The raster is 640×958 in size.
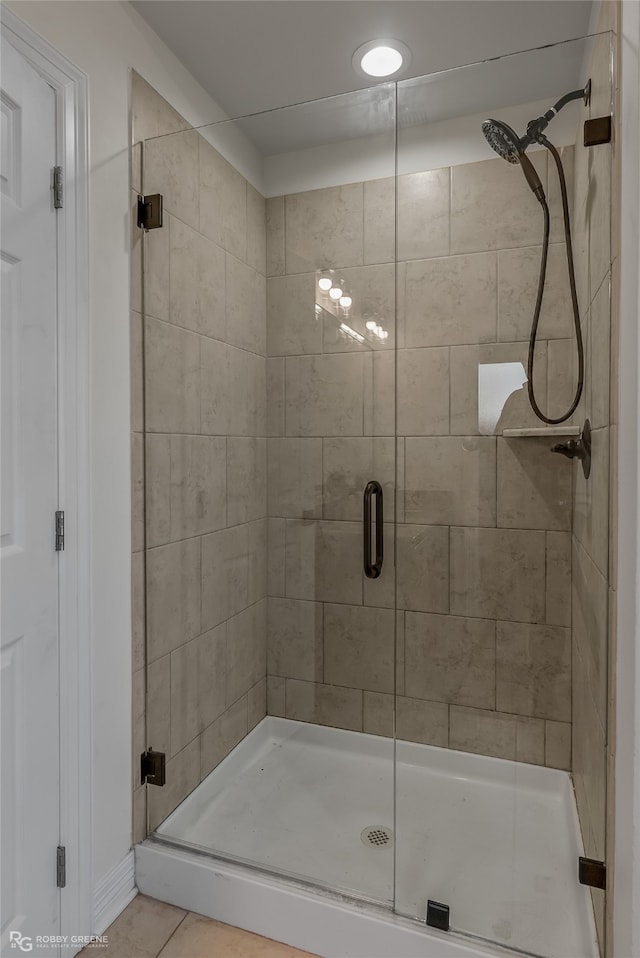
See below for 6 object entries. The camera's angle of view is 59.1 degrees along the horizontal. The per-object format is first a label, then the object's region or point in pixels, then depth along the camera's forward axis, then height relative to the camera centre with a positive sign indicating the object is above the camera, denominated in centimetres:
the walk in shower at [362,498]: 158 -12
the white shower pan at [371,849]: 140 -110
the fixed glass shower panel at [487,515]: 151 -17
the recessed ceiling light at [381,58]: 174 +127
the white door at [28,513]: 123 -13
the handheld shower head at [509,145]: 154 +86
